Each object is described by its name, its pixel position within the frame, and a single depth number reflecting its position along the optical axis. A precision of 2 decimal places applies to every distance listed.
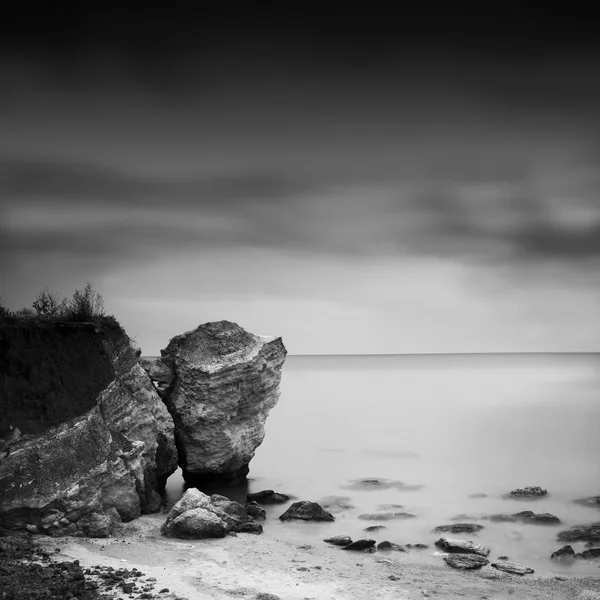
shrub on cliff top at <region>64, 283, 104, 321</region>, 19.63
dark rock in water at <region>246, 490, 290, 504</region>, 23.03
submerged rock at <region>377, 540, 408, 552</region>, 17.69
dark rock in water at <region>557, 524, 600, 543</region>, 19.00
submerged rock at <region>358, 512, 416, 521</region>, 21.39
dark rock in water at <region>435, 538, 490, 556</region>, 17.44
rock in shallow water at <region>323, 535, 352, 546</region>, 17.95
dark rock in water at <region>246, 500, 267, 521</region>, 20.33
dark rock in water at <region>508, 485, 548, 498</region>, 25.57
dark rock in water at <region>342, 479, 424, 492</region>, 26.66
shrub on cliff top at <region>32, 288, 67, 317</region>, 20.14
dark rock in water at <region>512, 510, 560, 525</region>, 21.44
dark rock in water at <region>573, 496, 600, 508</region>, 23.89
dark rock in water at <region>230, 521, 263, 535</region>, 17.90
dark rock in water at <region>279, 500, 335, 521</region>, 20.50
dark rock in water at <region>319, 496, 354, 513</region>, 22.70
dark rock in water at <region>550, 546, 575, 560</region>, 17.27
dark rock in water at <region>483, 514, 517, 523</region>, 21.55
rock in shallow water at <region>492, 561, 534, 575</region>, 15.80
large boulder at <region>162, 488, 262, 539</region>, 16.50
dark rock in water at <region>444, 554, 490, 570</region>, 16.02
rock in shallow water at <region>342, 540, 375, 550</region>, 17.45
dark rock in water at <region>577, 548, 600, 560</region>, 17.23
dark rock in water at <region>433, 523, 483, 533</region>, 20.16
